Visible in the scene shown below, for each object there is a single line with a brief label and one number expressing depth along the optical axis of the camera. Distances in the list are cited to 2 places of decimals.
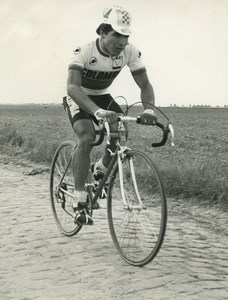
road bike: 4.78
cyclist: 5.01
